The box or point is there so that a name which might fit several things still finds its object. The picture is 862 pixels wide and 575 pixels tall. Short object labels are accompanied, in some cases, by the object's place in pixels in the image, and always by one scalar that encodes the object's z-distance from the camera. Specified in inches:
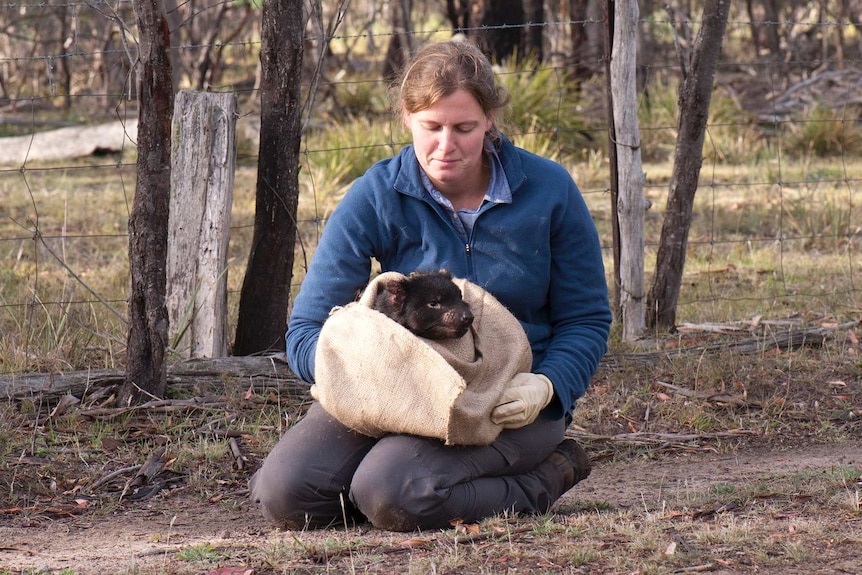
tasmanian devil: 250.2
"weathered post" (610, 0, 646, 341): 434.3
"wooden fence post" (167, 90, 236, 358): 403.5
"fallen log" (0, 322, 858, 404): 370.8
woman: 263.2
